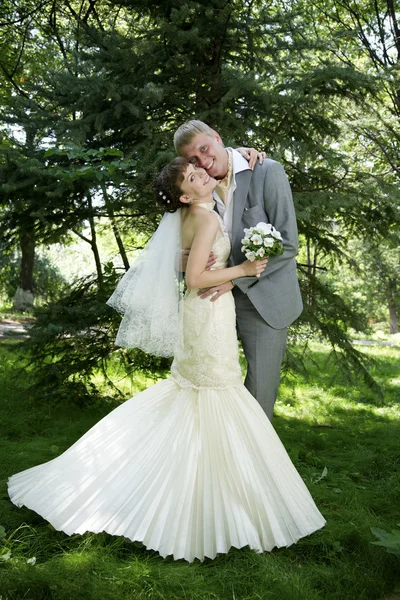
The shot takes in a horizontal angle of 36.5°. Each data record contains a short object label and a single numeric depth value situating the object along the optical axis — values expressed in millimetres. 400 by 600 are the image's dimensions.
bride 2893
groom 3293
